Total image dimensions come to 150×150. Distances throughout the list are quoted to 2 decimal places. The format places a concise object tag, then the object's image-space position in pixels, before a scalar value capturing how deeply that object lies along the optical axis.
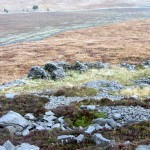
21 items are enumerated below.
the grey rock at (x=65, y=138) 15.27
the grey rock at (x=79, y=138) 15.13
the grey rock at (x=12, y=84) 37.47
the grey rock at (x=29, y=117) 20.46
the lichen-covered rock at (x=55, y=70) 39.88
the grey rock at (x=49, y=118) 20.21
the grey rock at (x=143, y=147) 13.07
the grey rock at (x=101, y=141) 14.12
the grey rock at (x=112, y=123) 17.92
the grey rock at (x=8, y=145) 14.10
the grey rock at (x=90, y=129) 16.48
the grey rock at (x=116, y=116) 19.80
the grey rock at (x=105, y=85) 33.00
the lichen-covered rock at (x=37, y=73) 40.09
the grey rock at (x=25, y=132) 17.31
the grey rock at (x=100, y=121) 18.29
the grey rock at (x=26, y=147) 13.76
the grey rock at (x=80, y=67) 45.00
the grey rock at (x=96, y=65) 47.71
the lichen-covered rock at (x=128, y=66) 47.78
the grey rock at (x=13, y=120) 18.25
